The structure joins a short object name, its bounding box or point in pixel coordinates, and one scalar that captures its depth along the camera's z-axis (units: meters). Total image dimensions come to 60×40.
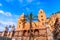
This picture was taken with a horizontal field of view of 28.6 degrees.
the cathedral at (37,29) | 51.49
